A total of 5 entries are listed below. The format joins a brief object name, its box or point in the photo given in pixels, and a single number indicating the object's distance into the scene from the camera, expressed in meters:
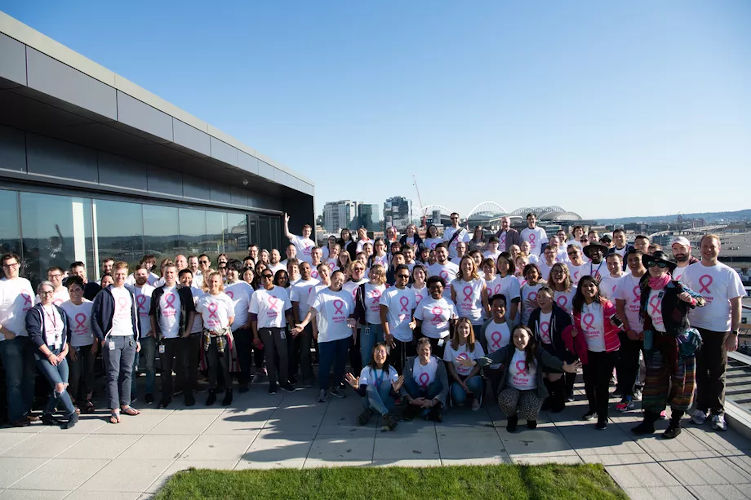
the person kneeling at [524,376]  4.75
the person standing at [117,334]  5.26
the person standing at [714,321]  4.54
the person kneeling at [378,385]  4.96
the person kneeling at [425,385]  5.06
